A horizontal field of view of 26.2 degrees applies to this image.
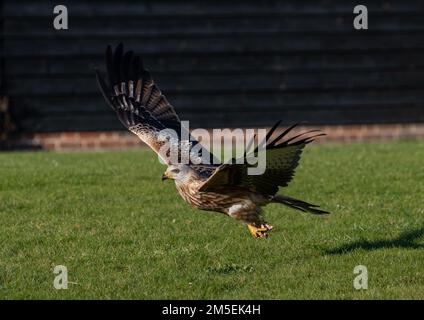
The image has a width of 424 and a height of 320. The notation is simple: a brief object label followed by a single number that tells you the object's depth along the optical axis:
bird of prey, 7.65
